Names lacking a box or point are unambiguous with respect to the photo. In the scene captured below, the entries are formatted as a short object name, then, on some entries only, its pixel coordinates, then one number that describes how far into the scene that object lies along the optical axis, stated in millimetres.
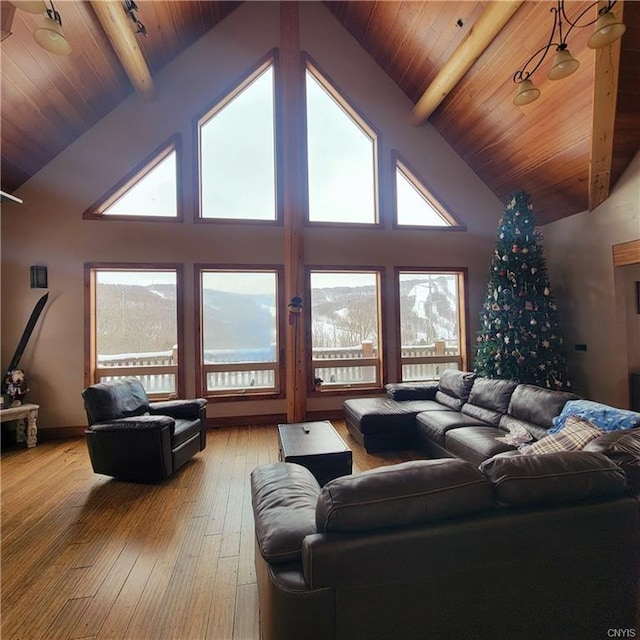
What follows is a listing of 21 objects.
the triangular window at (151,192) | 5051
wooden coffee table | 2791
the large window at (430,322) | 5805
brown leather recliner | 3188
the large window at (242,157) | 5352
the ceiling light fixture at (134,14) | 3822
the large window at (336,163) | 5605
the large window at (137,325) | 5020
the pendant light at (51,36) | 2373
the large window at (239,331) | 5270
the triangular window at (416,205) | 5820
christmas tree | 4953
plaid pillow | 2188
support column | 5328
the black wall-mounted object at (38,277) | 4719
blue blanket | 2369
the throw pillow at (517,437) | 2895
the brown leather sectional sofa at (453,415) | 3059
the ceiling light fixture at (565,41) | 2354
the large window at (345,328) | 5586
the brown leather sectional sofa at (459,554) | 1166
